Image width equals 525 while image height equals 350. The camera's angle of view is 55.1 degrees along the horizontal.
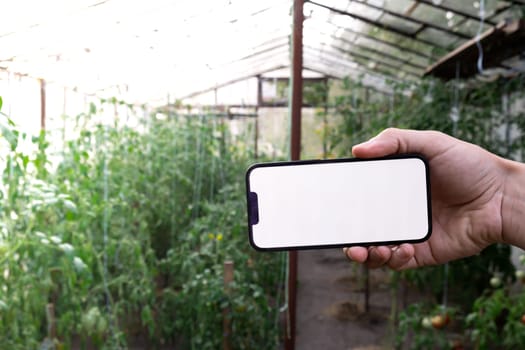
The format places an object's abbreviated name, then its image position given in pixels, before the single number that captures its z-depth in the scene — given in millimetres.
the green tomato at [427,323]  1878
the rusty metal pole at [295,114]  1239
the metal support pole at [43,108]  2221
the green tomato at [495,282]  1863
